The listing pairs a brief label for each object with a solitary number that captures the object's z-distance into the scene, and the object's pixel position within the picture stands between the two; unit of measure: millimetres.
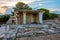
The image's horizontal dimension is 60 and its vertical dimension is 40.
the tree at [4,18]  13067
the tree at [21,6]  11639
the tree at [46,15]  11335
